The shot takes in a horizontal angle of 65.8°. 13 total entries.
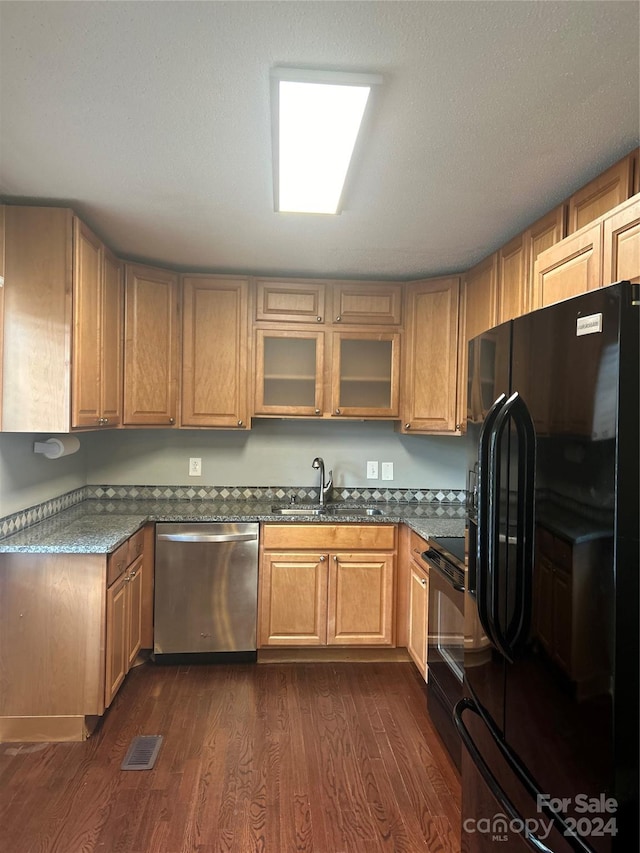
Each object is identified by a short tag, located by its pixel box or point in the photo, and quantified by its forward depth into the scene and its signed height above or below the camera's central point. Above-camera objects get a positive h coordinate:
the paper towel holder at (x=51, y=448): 2.51 -0.16
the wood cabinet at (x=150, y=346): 2.93 +0.44
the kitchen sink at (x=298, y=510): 3.24 -0.59
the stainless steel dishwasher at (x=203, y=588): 2.88 -0.99
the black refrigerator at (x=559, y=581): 0.94 -0.35
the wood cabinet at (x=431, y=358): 3.06 +0.41
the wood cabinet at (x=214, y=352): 3.09 +0.42
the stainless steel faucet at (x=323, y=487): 3.34 -0.45
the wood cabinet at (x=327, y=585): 2.92 -0.98
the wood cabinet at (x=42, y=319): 2.17 +0.43
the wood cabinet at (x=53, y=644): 2.17 -1.01
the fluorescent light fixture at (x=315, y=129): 1.33 +0.90
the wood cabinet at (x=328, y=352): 3.15 +0.44
